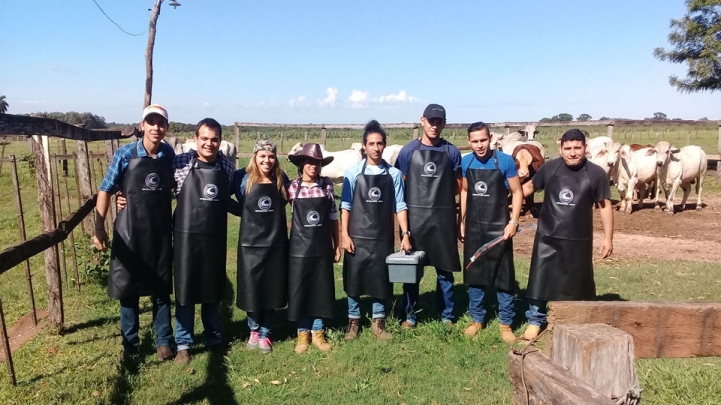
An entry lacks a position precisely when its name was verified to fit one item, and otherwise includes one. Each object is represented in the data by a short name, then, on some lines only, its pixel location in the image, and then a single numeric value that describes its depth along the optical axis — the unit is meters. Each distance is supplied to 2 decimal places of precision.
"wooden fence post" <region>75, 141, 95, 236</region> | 6.02
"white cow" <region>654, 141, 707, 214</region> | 12.59
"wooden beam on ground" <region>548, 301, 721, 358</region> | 1.77
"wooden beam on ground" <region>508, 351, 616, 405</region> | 1.38
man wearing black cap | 4.90
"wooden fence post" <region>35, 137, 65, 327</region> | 4.70
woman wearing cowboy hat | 4.53
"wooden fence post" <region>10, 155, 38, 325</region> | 4.62
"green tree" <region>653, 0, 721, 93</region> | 18.12
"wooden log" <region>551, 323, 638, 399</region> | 1.53
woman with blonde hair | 4.44
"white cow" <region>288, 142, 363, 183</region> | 14.88
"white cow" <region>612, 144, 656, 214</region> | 12.73
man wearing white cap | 4.23
